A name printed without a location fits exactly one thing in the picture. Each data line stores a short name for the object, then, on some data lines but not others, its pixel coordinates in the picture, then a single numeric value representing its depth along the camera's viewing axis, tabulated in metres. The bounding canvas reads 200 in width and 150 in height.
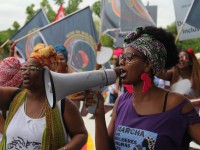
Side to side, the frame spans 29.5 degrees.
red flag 9.40
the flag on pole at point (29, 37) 7.85
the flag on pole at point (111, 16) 7.86
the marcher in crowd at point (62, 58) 4.43
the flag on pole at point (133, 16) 6.61
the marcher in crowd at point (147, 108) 1.93
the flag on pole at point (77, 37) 6.50
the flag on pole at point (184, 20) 5.72
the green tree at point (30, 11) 36.69
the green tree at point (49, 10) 33.69
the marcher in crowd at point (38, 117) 2.32
